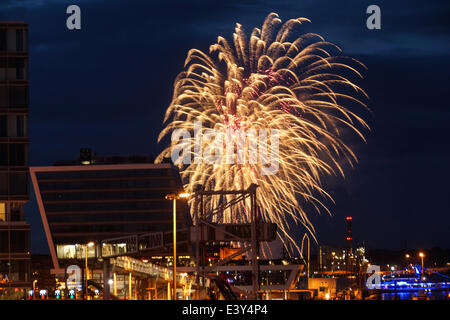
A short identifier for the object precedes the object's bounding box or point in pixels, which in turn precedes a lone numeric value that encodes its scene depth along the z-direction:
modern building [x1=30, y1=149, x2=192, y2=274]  179.62
